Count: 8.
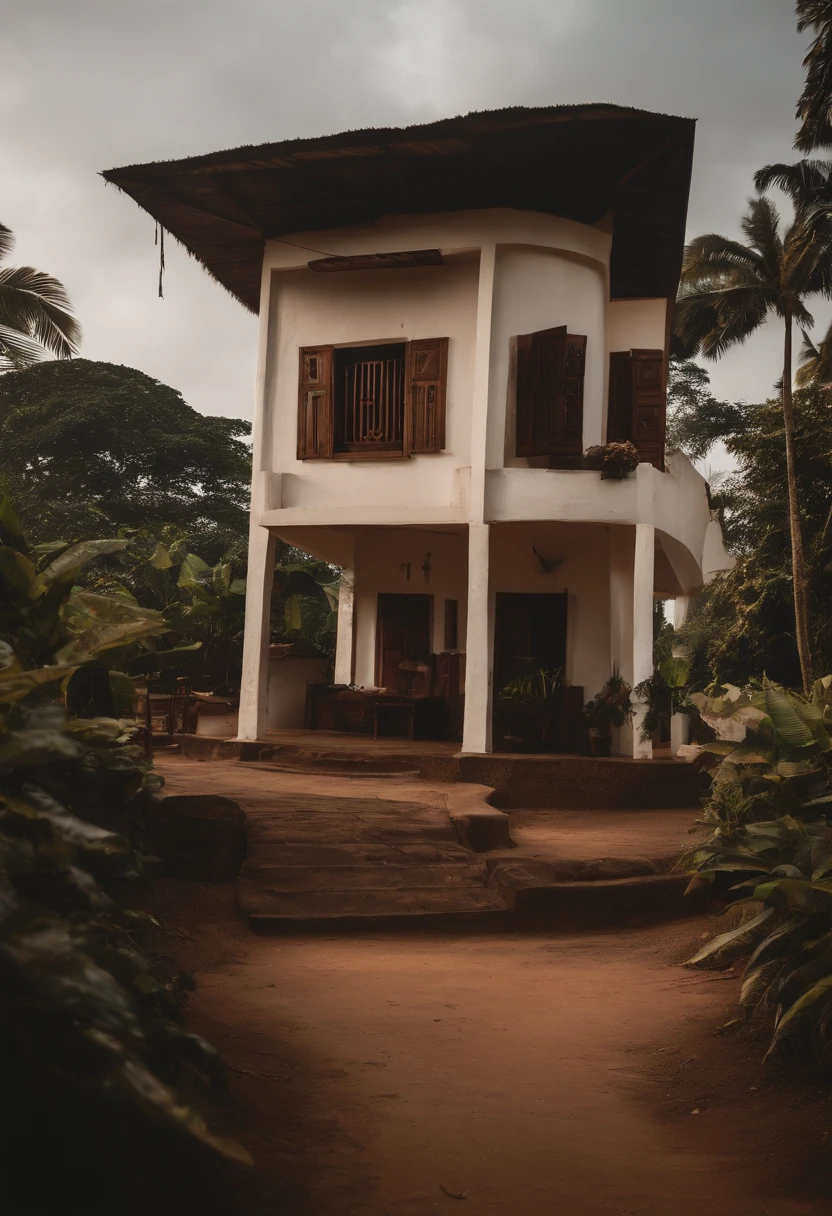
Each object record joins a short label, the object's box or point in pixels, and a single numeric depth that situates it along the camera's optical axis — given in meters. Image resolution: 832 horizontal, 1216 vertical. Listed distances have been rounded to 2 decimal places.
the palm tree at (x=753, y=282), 21.18
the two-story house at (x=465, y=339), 12.29
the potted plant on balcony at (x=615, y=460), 12.31
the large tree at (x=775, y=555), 21.12
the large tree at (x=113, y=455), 28.83
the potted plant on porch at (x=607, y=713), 12.84
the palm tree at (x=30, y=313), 19.12
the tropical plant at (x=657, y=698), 12.59
